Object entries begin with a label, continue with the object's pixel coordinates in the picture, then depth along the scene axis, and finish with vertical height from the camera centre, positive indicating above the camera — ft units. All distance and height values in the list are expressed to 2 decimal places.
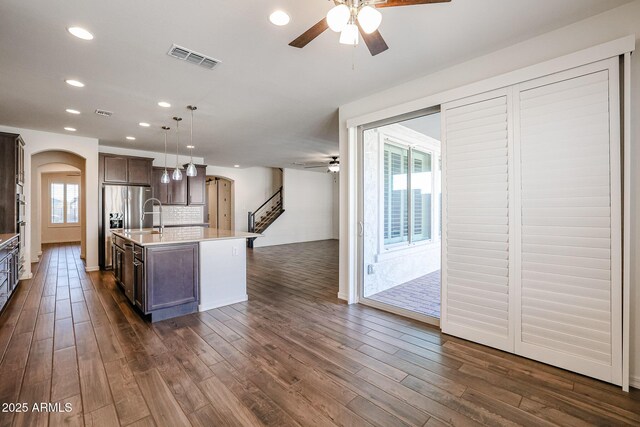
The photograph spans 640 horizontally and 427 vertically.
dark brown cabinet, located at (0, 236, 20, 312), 11.46 -2.40
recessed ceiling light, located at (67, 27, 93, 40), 7.60 +4.91
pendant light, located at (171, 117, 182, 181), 14.55 +5.06
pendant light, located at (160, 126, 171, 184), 15.36 +5.08
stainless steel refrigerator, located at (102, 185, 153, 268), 20.07 +0.42
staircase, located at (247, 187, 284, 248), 32.65 -0.14
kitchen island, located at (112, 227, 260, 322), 11.03 -2.42
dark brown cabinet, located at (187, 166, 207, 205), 24.93 +2.28
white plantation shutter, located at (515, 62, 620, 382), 7.02 -0.36
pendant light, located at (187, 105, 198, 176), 14.06 +2.16
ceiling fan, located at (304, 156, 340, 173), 25.96 +4.45
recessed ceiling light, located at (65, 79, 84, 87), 10.71 +4.98
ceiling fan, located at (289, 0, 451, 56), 4.89 +3.46
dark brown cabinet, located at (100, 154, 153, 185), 20.18 +3.25
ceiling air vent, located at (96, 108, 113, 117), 13.98 +5.03
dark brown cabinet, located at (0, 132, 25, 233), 14.62 +1.67
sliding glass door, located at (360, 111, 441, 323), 13.16 -0.27
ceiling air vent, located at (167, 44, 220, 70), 8.71 +4.98
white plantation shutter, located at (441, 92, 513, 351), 8.65 -0.31
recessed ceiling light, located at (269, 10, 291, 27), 7.03 +4.91
